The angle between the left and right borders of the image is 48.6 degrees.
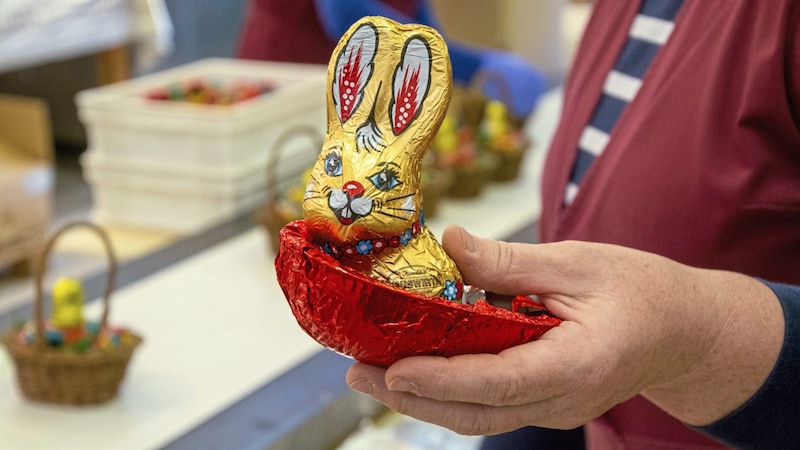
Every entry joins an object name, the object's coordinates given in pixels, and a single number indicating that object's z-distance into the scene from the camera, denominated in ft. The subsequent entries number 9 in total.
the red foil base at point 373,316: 1.44
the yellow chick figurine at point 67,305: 3.34
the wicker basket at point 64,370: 3.11
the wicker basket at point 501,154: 5.65
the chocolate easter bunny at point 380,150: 1.50
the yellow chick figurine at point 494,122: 5.86
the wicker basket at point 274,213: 4.41
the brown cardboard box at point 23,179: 7.58
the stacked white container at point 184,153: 5.51
